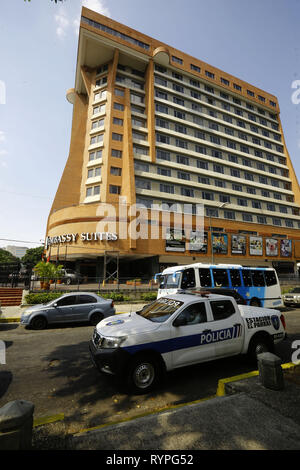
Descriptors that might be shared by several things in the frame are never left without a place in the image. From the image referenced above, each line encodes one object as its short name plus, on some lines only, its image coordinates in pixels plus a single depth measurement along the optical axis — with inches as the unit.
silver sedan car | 371.9
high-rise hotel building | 1206.3
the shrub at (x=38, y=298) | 581.6
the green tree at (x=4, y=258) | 2569.6
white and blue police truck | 162.1
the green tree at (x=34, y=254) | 2844.5
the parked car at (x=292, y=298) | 654.8
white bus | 473.7
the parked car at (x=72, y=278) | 875.7
